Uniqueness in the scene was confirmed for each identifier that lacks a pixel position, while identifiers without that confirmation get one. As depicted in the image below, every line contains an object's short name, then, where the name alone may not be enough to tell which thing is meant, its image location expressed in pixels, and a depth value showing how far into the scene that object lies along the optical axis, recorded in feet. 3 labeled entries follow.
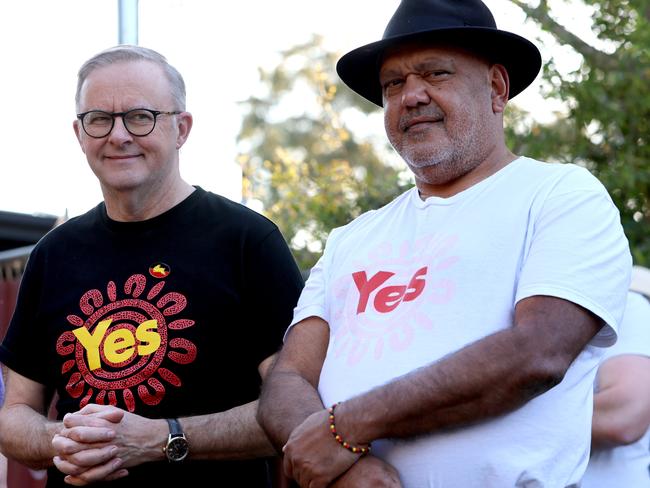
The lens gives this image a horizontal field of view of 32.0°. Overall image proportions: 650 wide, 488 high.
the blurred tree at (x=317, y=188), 23.06
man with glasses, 11.13
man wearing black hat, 8.83
